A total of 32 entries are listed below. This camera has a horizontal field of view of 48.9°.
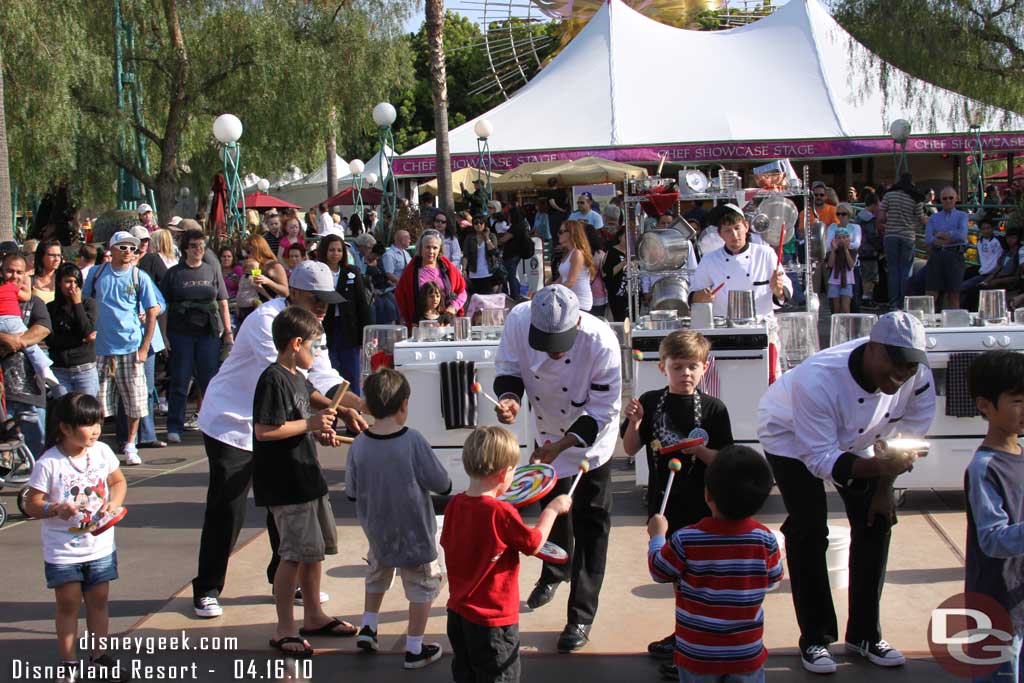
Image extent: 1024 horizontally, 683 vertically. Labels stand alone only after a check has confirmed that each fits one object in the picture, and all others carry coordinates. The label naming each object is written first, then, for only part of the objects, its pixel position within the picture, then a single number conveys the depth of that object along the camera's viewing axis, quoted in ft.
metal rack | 30.96
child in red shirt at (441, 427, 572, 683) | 13.94
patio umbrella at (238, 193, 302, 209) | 113.70
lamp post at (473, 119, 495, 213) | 76.70
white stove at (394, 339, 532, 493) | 24.82
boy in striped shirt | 12.75
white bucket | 19.62
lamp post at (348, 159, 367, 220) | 98.24
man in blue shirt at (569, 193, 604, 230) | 59.16
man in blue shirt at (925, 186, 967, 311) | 49.62
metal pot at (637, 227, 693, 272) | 30.50
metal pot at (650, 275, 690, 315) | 27.86
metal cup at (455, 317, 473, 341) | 25.52
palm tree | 68.18
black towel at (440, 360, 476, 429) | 24.62
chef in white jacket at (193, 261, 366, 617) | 18.51
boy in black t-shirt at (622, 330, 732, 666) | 16.46
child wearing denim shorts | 15.80
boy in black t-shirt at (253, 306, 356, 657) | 16.83
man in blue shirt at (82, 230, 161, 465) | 31.91
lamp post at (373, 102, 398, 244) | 67.87
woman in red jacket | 32.04
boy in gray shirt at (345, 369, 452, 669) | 16.60
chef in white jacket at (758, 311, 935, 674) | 14.67
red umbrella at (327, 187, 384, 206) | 110.93
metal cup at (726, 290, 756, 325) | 24.75
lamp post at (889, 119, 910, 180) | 73.00
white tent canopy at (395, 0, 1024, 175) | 88.38
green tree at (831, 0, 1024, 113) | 79.36
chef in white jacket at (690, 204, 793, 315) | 26.32
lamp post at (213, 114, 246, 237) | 57.67
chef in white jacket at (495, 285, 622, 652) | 16.85
